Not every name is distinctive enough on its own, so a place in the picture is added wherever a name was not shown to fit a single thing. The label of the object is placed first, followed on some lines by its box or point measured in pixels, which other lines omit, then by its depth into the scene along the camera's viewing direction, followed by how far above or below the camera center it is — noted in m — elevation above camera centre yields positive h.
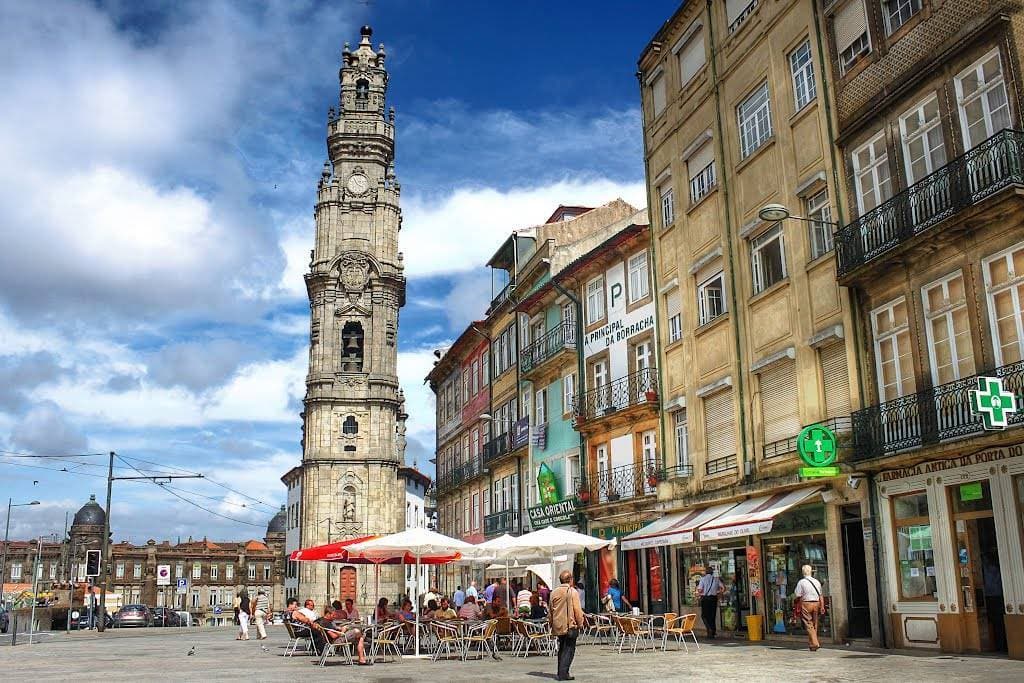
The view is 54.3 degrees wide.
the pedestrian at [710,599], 22.48 -0.83
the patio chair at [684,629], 18.27 -1.20
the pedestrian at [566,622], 13.37 -0.75
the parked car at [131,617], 52.56 -2.23
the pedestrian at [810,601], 17.08 -0.71
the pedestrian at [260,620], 30.41 -1.48
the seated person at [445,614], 22.04 -1.01
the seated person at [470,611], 21.69 -0.95
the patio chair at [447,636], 19.50 -1.35
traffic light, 35.28 +0.43
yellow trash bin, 20.81 -1.35
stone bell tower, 65.44 +13.69
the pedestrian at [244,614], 31.92 -1.35
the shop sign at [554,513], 31.60 +1.66
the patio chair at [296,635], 21.28 -1.37
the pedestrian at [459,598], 32.29 -0.99
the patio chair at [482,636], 19.33 -1.32
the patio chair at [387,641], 18.95 -1.37
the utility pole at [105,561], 41.97 +0.61
